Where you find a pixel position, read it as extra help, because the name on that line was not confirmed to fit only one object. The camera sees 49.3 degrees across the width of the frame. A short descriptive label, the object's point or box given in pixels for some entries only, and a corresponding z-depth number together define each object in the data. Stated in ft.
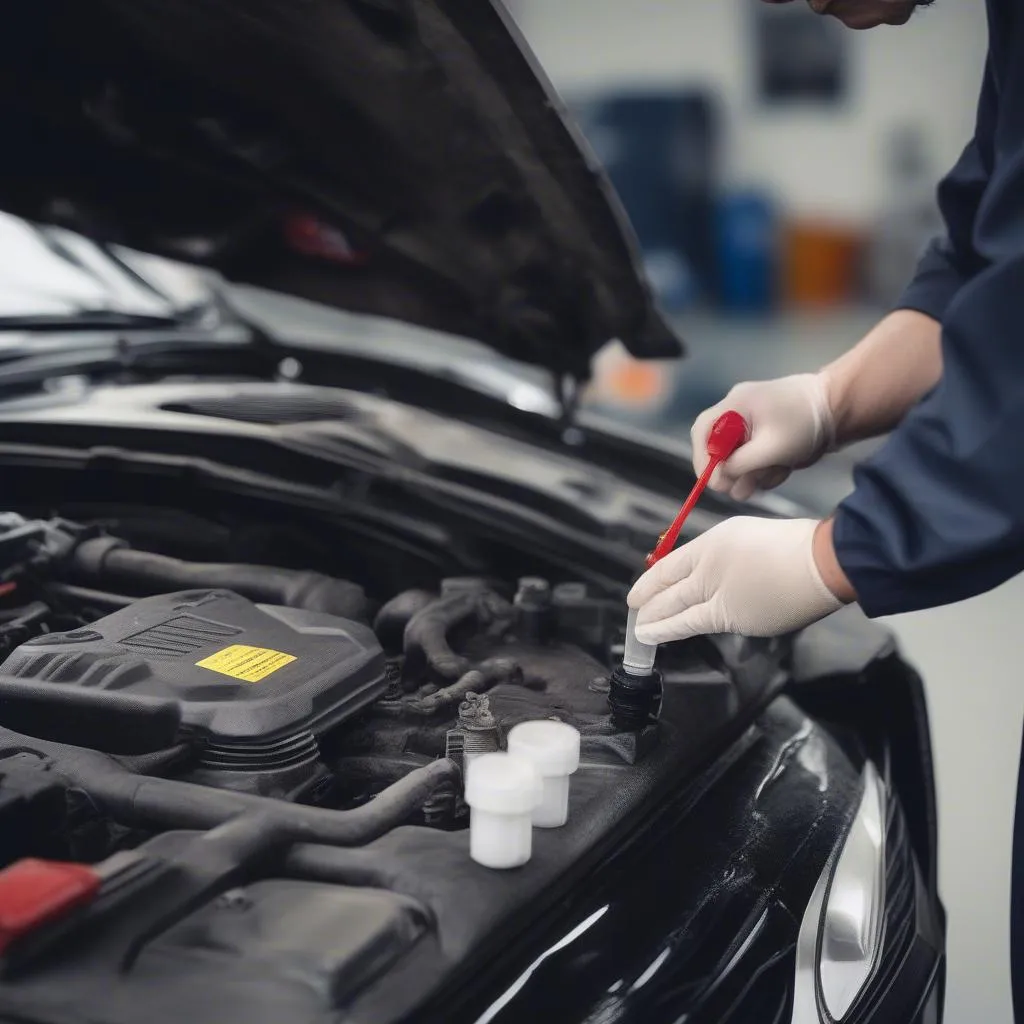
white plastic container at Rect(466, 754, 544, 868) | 2.47
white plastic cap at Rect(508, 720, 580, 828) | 2.67
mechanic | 2.56
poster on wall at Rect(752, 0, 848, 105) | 18.31
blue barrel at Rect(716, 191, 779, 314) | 19.20
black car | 2.42
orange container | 19.19
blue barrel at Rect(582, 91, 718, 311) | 18.71
